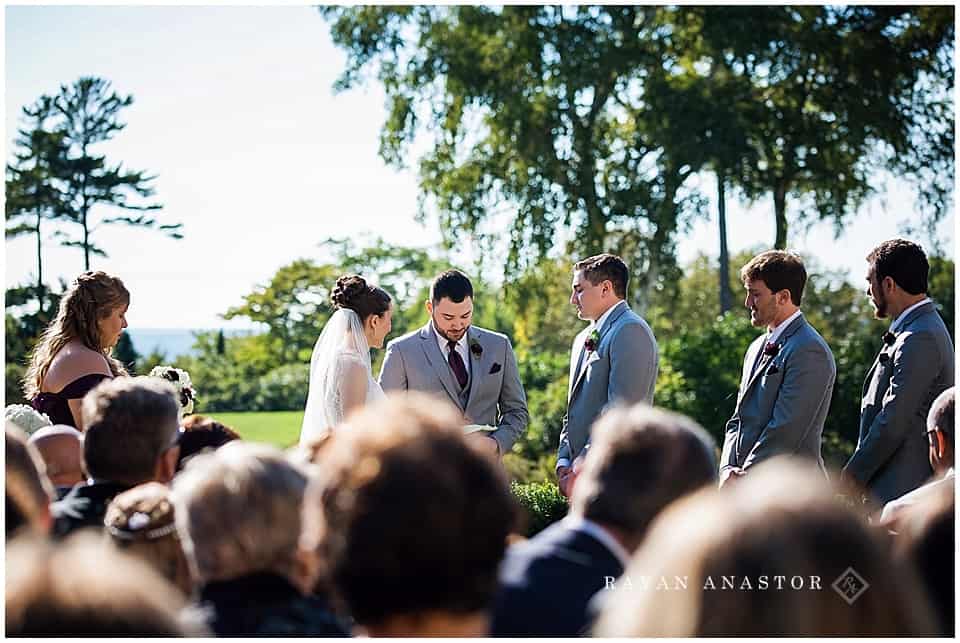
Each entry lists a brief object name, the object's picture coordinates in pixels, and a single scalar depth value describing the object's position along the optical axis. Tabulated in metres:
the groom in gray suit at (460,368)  7.28
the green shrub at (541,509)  8.02
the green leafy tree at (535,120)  22.03
